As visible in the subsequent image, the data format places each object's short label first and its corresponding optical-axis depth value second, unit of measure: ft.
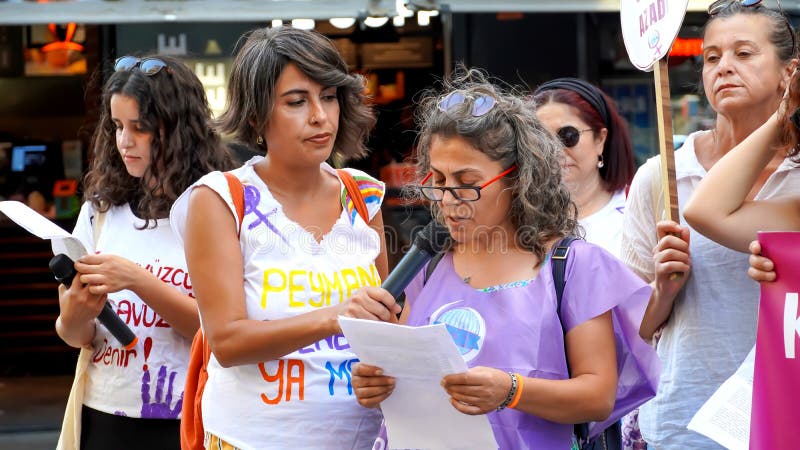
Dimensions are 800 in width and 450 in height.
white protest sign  9.92
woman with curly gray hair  8.59
